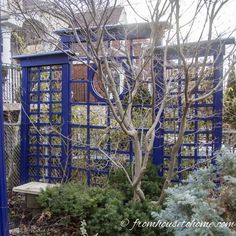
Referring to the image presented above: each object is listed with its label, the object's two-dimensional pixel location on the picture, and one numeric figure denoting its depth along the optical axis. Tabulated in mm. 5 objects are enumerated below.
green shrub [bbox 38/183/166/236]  2700
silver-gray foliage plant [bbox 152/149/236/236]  1938
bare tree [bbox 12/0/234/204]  2598
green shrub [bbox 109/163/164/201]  3230
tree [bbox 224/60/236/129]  6148
